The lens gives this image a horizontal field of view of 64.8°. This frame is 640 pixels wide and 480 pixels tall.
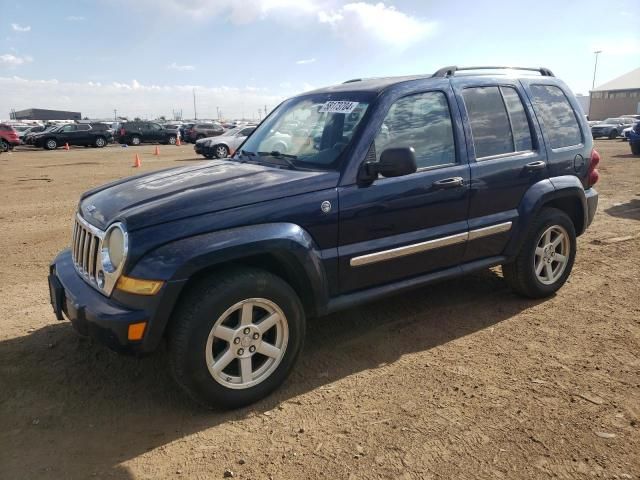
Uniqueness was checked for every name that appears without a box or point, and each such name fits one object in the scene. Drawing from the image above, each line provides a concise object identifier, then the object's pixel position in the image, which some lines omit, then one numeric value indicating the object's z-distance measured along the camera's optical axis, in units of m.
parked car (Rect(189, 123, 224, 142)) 35.88
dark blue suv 2.78
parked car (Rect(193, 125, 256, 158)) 20.97
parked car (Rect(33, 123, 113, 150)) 30.09
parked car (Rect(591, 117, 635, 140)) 32.59
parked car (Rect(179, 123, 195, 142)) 36.98
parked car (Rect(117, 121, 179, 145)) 34.19
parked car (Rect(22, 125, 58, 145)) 30.31
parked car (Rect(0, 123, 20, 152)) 27.77
